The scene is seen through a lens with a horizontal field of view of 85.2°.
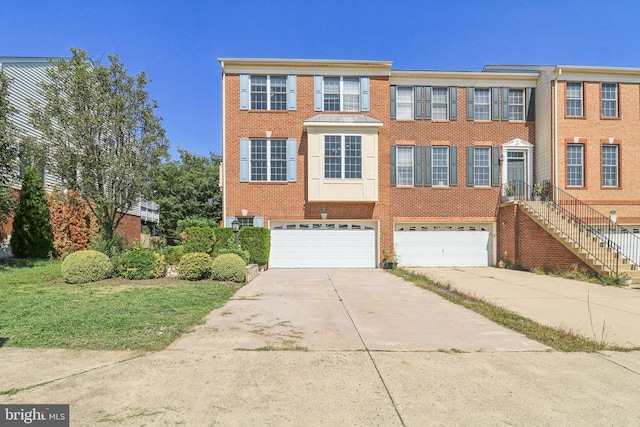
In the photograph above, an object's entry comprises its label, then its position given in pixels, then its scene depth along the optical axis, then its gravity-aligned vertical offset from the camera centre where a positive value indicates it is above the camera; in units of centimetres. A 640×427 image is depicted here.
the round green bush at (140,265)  1005 -155
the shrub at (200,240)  1302 -104
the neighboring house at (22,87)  1405 +543
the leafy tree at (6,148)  1079 +207
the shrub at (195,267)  994 -156
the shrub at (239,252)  1198 -142
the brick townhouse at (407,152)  1515 +268
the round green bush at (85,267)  948 -151
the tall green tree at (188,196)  2647 +124
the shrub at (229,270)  1003 -166
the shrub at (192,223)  2217 -69
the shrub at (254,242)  1383 -119
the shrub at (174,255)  1371 -170
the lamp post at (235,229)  1385 -67
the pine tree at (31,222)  1352 -35
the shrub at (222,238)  1316 -100
